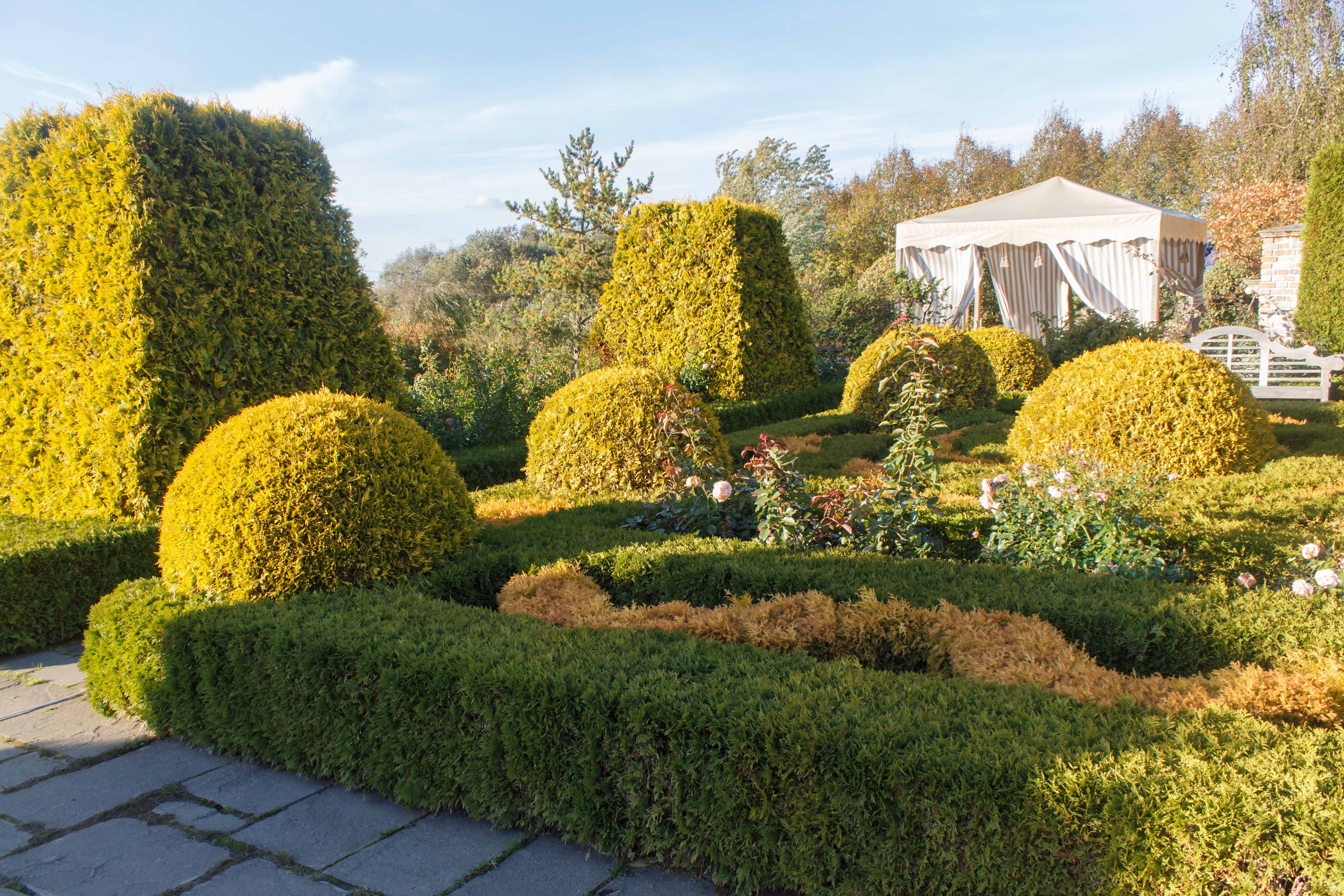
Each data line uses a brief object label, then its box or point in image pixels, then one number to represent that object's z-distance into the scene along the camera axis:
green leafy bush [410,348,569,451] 8.57
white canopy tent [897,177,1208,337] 14.73
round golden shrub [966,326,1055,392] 12.04
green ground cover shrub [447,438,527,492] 7.42
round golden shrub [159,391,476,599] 3.74
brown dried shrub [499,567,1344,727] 2.38
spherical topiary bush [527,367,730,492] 5.71
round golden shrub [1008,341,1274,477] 5.41
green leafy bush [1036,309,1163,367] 12.95
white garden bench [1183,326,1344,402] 10.29
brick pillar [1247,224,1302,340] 17.34
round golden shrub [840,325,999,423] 9.29
